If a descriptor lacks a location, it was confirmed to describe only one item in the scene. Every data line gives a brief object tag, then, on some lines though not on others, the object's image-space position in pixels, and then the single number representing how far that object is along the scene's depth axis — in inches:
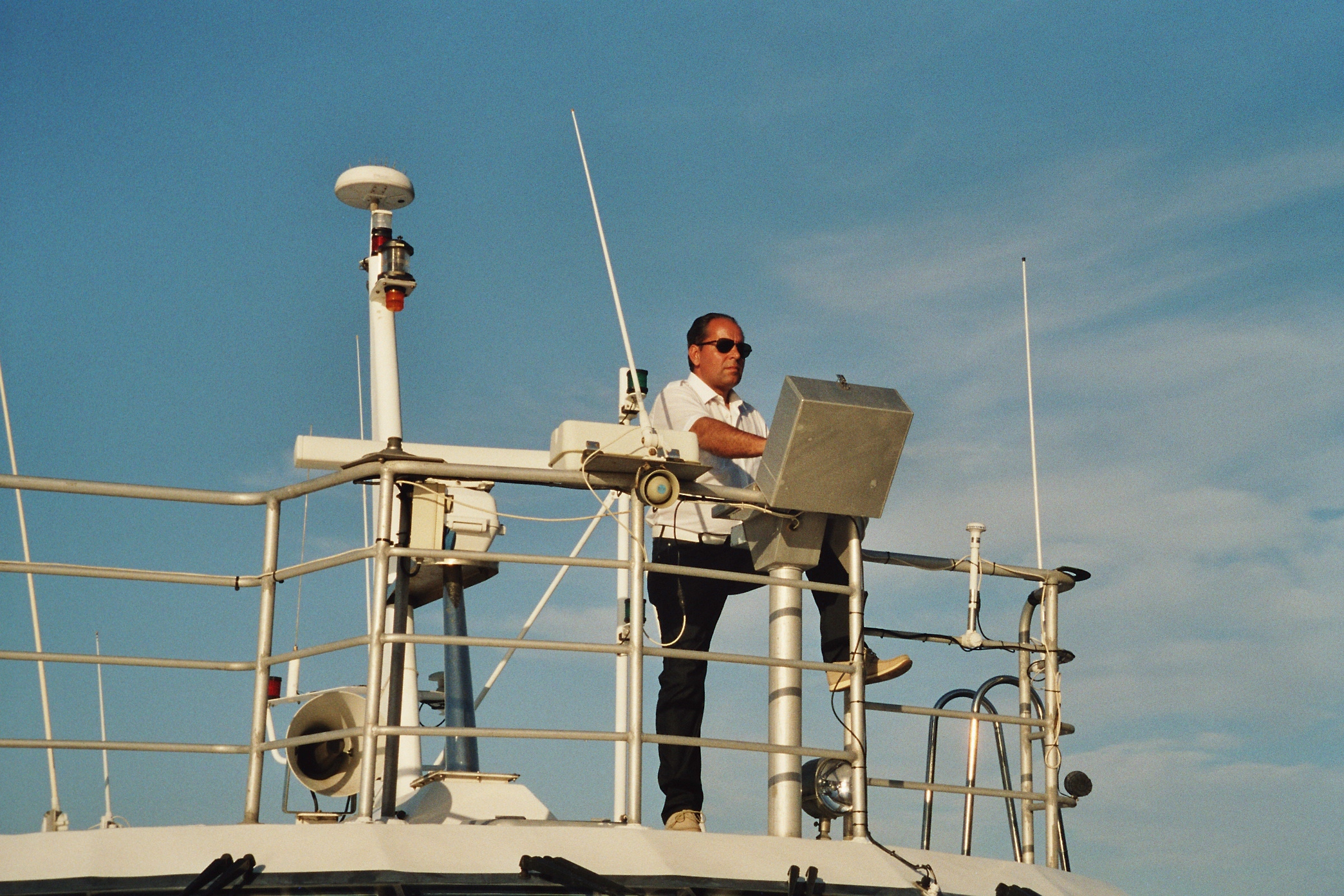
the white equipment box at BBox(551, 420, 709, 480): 463.5
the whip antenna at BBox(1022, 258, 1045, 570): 559.8
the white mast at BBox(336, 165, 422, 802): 643.5
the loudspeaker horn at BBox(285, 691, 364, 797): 532.4
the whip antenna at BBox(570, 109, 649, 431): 464.1
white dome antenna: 717.9
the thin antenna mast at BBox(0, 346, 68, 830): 528.1
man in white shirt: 521.0
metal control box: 480.4
